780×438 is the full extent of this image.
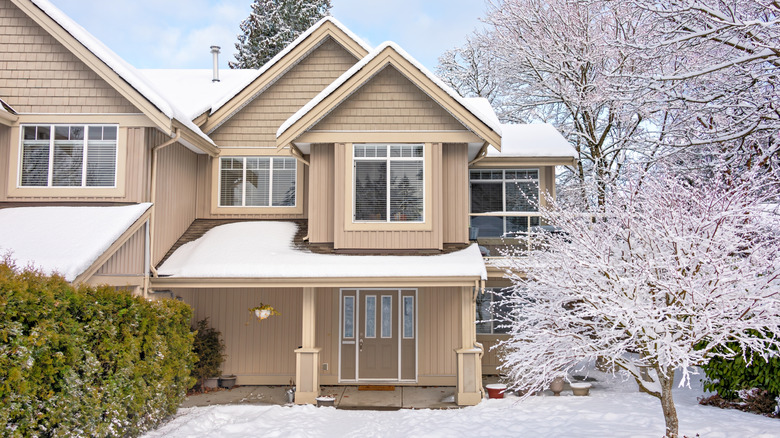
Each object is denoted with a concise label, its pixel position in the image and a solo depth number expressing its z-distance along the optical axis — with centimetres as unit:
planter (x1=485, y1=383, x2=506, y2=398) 1106
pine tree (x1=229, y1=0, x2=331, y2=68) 3181
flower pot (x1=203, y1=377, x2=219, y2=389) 1238
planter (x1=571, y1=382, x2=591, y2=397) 1112
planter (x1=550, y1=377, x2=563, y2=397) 1101
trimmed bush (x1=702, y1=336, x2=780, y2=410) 888
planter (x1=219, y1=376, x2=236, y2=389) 1248
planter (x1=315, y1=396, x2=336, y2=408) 1065
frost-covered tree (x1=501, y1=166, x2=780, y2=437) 648
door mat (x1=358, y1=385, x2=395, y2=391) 1232
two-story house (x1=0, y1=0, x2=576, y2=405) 1086
